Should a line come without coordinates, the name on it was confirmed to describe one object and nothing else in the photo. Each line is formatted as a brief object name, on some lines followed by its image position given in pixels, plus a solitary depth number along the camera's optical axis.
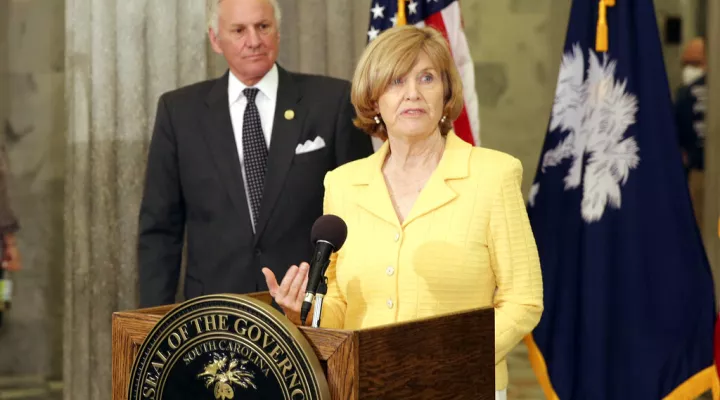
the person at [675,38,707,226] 13.27
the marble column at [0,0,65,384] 12.42
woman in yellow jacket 4.02
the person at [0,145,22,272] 12.12
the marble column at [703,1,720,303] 12.05
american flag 7.31
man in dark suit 6.10
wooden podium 2.97
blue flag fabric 6.82
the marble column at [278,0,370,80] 7.98
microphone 3.22
